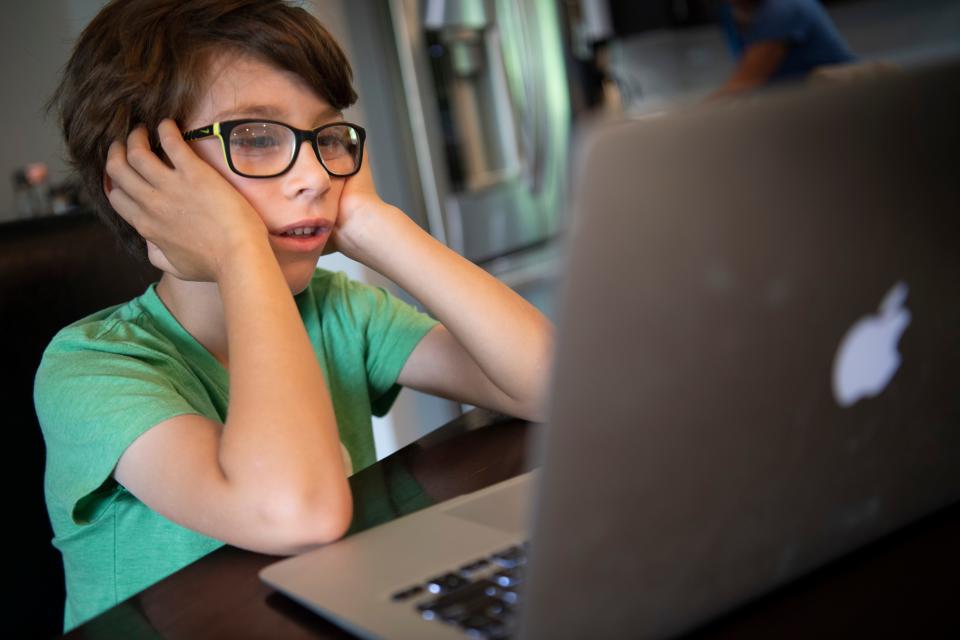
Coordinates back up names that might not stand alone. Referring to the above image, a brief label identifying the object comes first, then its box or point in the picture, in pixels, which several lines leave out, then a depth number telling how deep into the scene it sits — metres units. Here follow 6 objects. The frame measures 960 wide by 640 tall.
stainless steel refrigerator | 2.50
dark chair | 1.00
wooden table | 0.49
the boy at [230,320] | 0.77
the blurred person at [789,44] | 3.02
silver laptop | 0.39
